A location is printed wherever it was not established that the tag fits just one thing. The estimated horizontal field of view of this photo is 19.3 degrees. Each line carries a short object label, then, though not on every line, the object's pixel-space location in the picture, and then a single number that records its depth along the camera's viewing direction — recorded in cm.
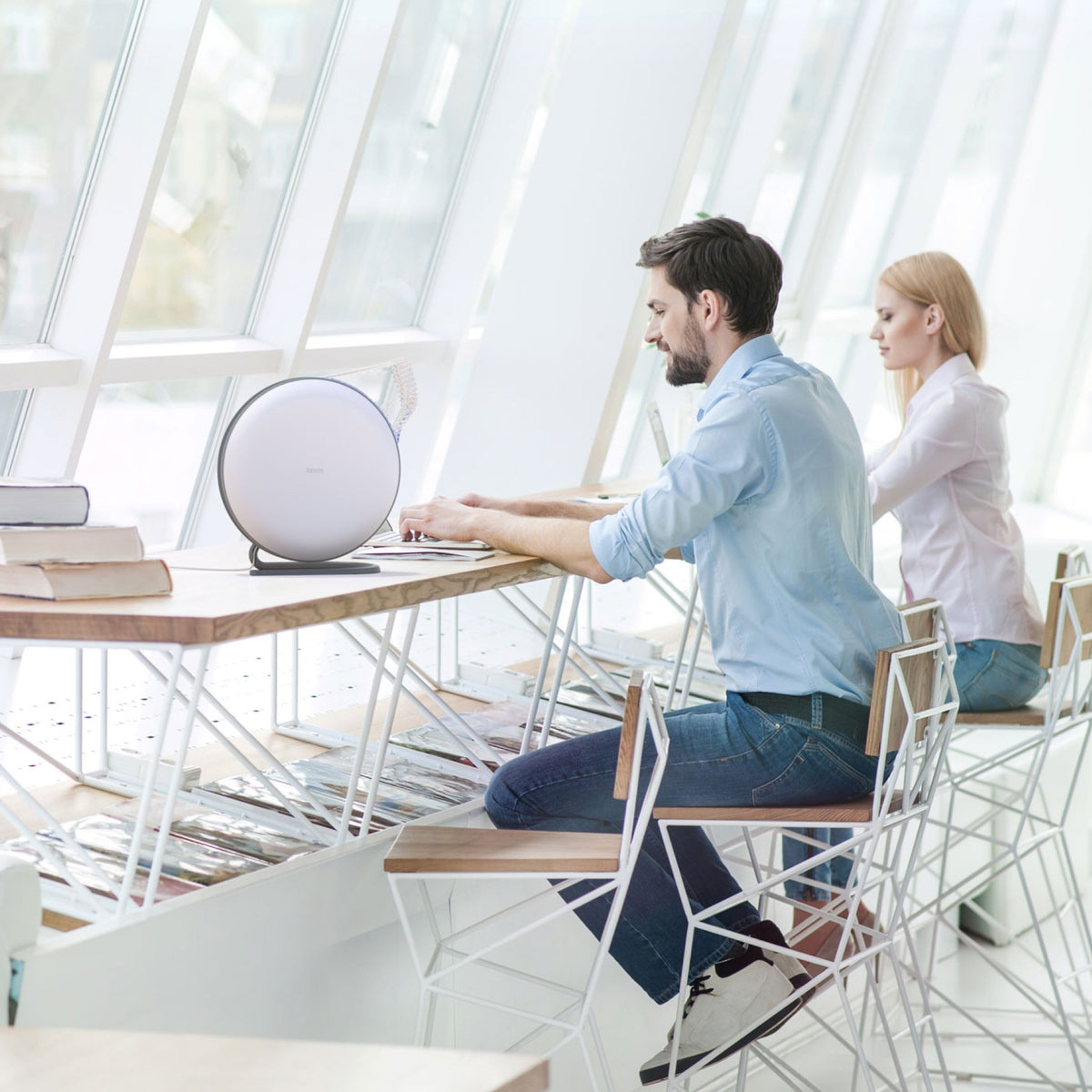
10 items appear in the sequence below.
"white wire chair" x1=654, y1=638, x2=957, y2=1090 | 452
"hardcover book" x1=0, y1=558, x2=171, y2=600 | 418
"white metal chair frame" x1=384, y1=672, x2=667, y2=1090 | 433
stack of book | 418
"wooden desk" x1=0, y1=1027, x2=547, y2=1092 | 320
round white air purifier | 442
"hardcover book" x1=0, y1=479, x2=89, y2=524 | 423
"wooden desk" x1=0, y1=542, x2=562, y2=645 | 411
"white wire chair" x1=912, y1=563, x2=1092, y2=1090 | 520
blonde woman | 527
